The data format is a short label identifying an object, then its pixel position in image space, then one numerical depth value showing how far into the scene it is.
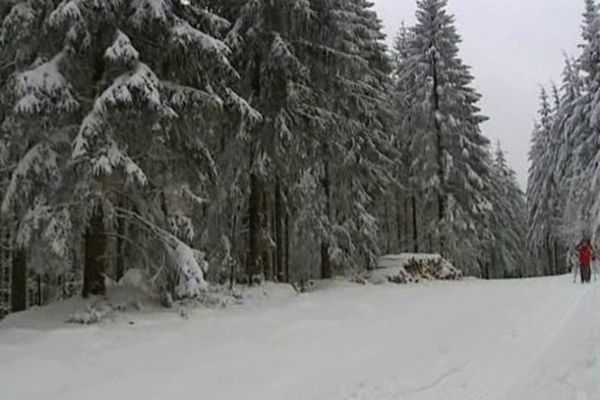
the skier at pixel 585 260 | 23.02
